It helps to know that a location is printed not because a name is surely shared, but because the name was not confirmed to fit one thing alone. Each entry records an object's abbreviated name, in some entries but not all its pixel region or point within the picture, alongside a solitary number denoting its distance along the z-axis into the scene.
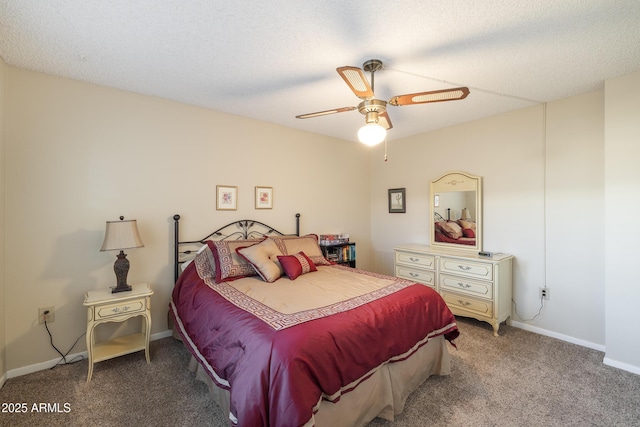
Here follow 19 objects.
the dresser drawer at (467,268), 2.99
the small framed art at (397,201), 4.33
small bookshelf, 3.83
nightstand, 2.16
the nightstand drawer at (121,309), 2.19
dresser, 2.96
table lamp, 2.30
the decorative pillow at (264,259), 2.55
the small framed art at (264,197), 3.53
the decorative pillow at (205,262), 2.62
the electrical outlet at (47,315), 2.31
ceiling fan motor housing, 2.04
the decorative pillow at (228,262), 2.58
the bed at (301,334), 1.33
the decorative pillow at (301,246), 3.06
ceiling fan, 1.76
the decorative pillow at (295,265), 2.63
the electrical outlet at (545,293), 2.98
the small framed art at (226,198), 3.21
